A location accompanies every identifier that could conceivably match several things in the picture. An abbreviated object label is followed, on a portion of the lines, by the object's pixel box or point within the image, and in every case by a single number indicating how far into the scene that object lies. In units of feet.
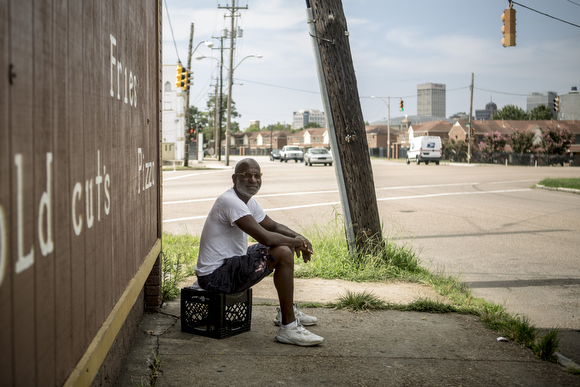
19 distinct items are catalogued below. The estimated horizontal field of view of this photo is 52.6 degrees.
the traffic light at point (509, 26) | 55.42
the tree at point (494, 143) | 205.67
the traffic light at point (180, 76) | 95.25
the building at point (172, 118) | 176.65
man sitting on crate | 14.19
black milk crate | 14.12
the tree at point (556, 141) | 199.31
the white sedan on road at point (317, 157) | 146.30
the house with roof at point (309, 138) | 474.90
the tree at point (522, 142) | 200.13
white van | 169.89
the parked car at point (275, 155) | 220.94
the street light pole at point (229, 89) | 144.39
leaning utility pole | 22.36
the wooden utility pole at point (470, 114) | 182.97
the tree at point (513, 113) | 373.13
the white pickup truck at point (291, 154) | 194.94
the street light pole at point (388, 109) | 239.30
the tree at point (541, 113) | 369.83
